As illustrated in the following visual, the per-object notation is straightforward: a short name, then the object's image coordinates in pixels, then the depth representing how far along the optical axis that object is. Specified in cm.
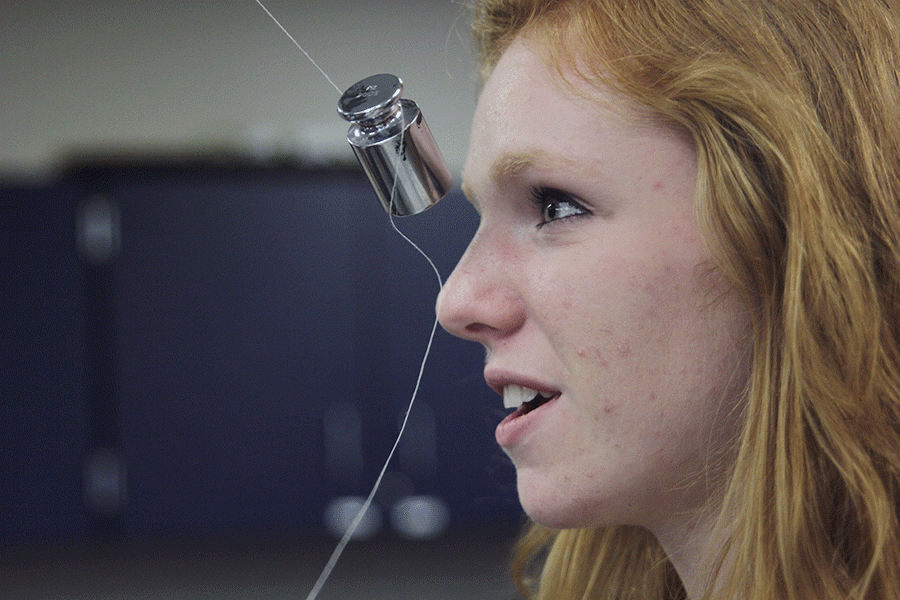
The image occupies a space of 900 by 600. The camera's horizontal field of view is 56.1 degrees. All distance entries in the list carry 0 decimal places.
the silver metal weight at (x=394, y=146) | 66
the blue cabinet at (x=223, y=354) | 234
